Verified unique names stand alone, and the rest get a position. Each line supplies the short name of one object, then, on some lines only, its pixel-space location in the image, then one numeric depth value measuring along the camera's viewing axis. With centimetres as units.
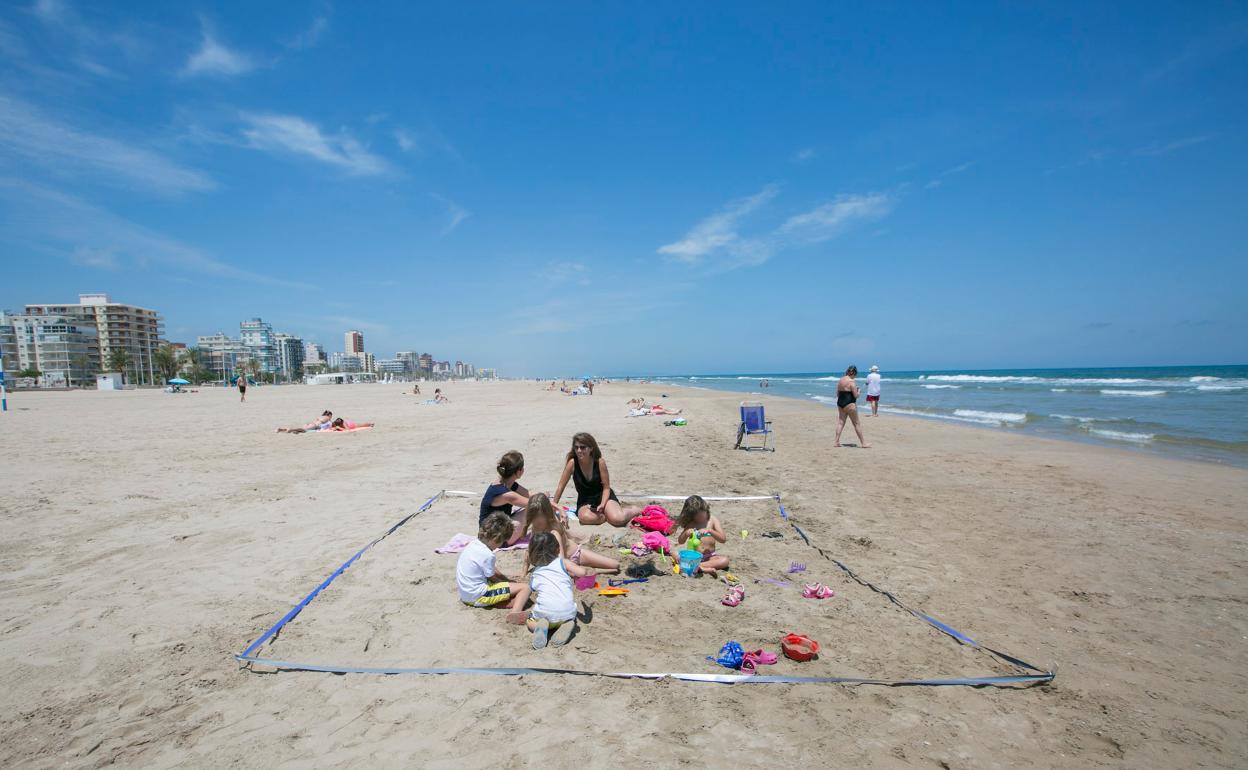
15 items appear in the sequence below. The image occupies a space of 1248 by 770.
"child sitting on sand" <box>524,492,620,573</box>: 458
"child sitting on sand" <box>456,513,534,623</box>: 396
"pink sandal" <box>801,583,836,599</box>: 417
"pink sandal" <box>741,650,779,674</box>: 313
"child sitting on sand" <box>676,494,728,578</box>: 491
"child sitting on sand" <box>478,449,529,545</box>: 528
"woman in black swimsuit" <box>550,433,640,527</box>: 573
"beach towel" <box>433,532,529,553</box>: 513
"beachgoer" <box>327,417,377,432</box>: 1483
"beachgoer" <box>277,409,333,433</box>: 1491
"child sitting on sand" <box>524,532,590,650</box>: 347
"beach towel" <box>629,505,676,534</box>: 572
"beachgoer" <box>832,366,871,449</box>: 1155
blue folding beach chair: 1123
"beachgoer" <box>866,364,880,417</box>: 1712
